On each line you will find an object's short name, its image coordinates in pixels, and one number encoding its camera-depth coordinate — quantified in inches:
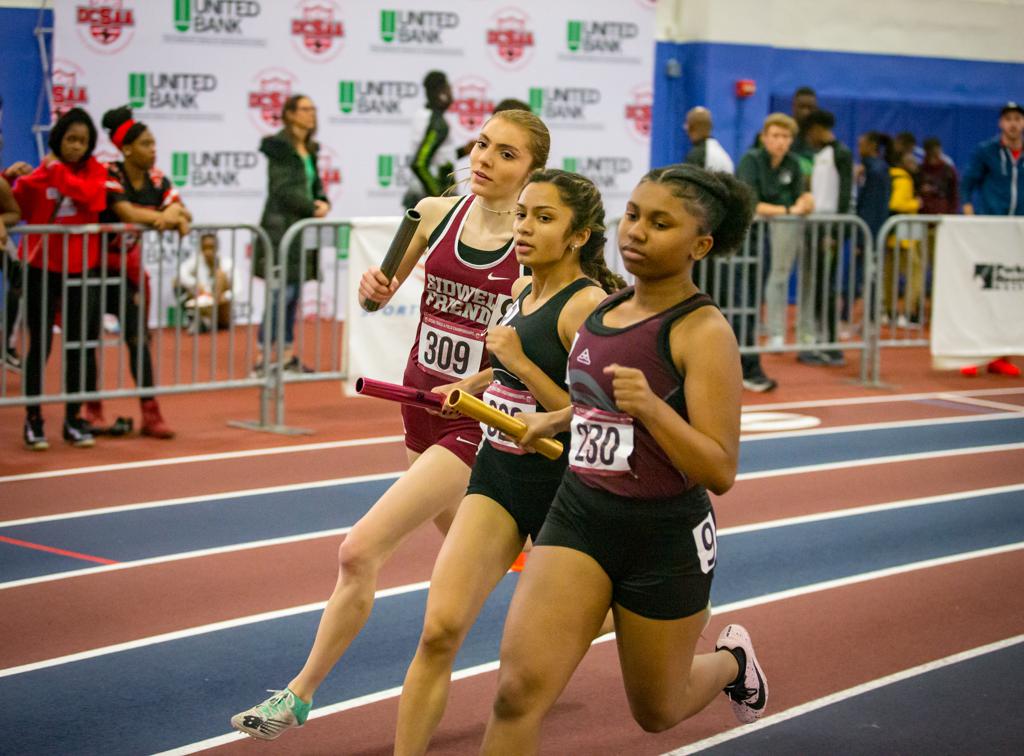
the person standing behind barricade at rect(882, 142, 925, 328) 649.6
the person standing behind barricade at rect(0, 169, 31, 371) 355.9
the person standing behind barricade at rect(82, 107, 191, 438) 388.8
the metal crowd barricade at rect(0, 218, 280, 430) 373.4
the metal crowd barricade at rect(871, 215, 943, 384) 517.7
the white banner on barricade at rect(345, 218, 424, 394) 422.3
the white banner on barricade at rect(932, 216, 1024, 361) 533.0
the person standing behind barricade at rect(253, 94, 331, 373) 475.5
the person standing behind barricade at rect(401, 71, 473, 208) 531.8
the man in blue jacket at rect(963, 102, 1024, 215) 592.7
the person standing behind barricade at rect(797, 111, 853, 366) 525.0
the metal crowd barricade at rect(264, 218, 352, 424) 415.8
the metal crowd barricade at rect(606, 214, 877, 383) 503.5
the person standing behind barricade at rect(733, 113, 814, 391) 510.9
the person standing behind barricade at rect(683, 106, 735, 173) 521.0
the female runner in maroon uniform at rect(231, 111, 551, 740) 195.2
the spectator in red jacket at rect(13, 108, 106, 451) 374.0
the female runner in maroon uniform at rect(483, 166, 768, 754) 151.6
